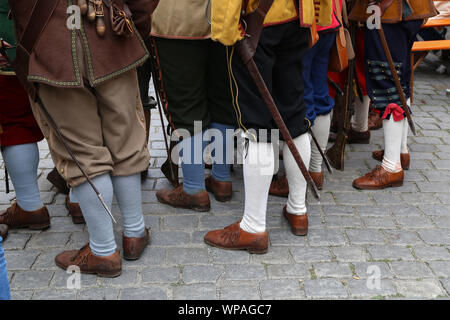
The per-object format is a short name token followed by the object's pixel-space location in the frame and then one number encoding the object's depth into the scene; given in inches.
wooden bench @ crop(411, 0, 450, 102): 203.0
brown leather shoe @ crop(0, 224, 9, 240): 117.7
